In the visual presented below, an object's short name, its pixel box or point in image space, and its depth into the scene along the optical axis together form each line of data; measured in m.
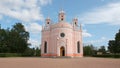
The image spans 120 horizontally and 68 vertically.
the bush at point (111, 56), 19.74
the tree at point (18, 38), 25.86
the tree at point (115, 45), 25.26
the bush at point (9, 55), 20.75
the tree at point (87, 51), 32.89
